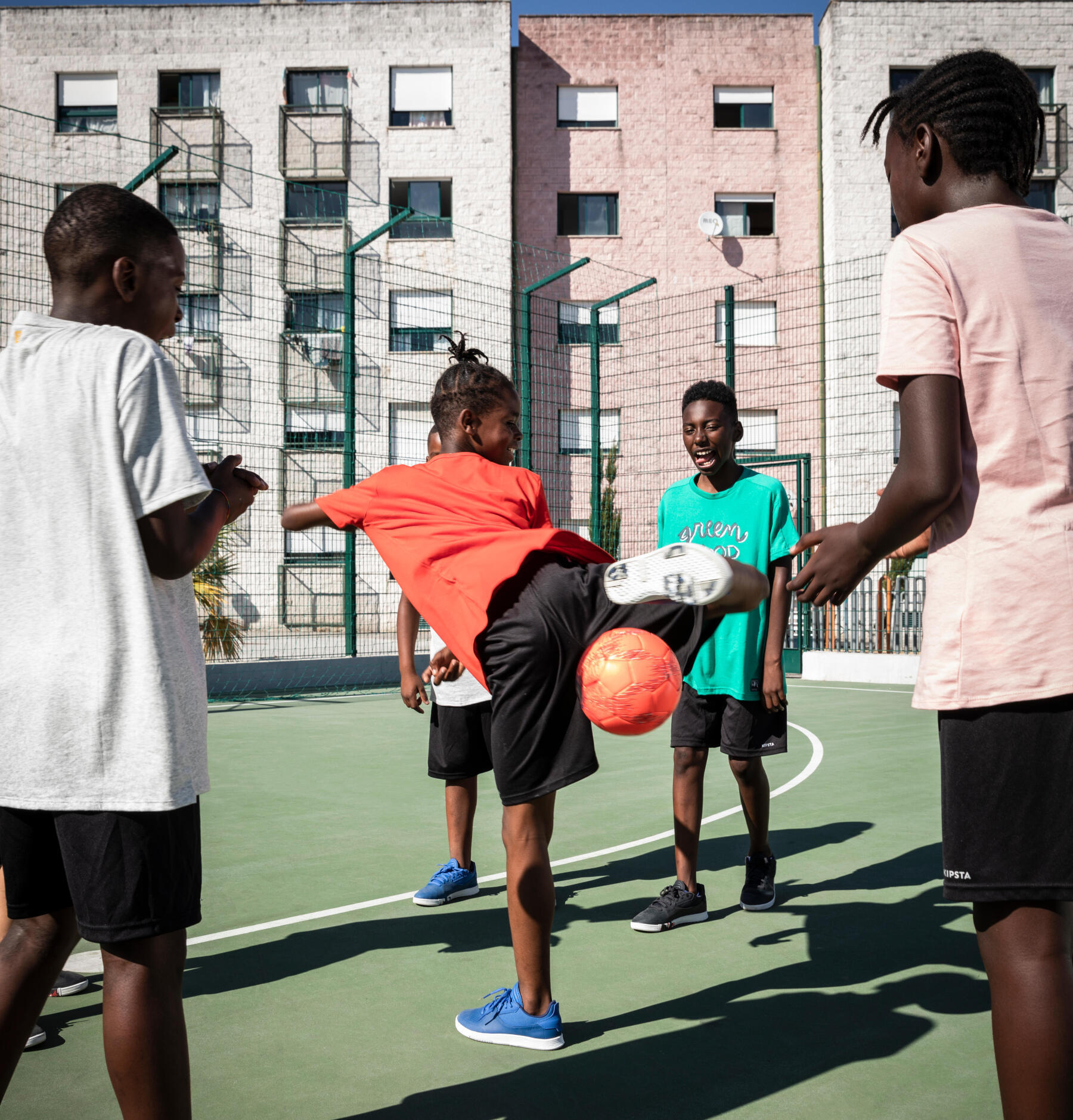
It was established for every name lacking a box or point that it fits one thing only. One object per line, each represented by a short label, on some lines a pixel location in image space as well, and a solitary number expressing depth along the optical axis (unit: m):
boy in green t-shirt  3.71
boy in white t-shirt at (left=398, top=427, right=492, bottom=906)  3.85
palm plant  11.34
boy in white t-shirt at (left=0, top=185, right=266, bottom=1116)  1.64
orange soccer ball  2.37
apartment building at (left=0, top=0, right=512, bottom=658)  22.09
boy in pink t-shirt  1.58
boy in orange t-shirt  2.54
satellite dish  22.53
